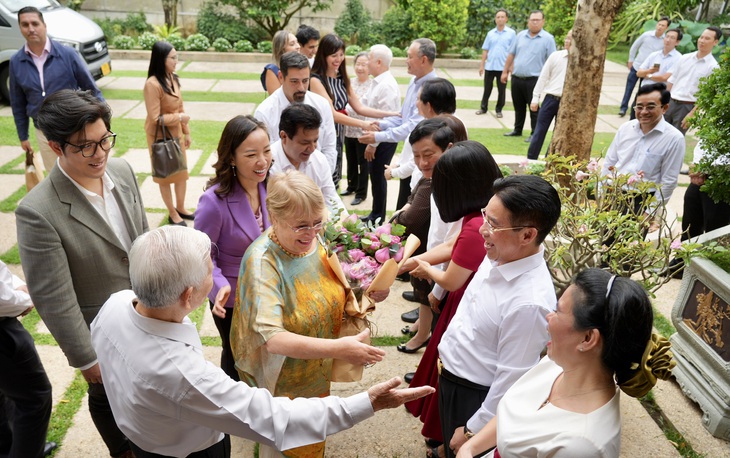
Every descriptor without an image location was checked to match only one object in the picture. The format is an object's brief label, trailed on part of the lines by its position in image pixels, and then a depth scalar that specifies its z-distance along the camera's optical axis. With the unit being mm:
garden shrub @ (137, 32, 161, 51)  15820
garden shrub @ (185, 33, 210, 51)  16078
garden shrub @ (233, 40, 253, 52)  16203
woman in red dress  2984
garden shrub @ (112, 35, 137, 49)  15555
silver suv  10438
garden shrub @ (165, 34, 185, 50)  15956
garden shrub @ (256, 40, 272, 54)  16141
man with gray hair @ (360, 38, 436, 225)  5980
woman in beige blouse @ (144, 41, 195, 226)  5711
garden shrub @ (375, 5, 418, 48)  16750
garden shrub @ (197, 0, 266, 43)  16859
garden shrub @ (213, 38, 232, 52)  16047
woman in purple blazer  3201
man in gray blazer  2699
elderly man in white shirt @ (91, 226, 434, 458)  1964
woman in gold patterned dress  2436
